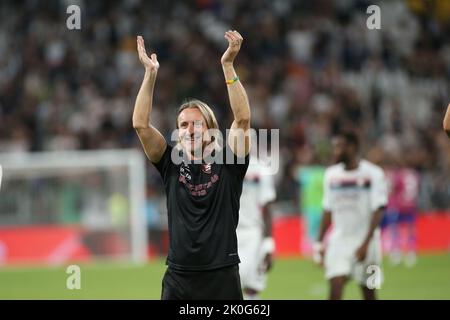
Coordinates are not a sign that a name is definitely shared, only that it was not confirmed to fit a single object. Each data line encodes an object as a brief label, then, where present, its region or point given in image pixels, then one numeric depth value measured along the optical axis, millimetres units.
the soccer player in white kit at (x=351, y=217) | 10789
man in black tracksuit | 7031
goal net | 21922
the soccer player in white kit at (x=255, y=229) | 11016
